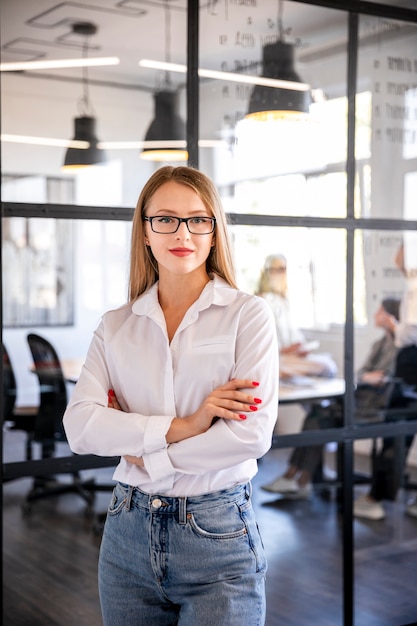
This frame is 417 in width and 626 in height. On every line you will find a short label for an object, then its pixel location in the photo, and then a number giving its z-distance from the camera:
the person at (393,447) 3.38
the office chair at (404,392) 3.34
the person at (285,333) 3.17
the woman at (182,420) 1.62
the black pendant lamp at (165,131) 5.31
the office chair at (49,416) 2.96
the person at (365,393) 3.21
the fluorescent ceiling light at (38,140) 6.50
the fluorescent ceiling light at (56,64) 5.72
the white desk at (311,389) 3.25
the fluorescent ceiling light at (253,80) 2.82
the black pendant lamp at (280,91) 2.95
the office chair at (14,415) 3.10
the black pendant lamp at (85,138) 6.11
